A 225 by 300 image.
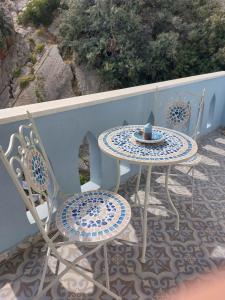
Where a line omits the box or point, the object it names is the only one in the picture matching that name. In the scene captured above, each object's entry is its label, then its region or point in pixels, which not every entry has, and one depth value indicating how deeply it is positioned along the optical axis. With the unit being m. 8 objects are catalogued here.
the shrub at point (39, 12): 11.04
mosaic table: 1.46
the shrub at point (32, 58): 10.24
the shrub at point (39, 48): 10.39
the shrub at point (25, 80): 9.63
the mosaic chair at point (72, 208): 1.21
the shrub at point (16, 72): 10.27
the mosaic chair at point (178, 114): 2.39
